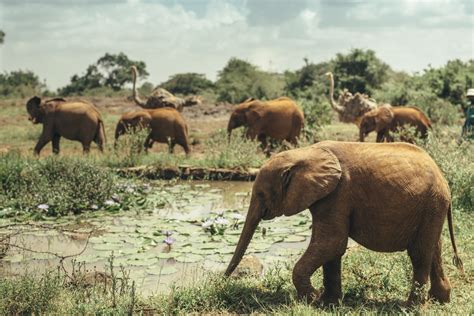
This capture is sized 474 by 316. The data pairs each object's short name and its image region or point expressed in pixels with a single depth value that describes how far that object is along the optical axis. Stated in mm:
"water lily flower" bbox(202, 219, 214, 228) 8022
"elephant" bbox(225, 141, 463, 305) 4977
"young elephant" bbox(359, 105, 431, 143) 14680
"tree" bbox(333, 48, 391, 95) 30891
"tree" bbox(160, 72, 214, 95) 39812
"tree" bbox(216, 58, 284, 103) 31500
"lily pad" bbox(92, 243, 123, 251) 7367
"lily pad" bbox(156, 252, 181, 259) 7059
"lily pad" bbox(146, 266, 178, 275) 6547
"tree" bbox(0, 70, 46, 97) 36275
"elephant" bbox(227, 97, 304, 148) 14273
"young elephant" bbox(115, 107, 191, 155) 13938
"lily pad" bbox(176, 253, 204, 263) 6993
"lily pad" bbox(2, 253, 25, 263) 6844
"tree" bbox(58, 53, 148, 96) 44506
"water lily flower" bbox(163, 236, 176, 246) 7142
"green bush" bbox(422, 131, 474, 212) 8727
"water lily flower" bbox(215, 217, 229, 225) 8038
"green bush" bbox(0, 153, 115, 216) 9117
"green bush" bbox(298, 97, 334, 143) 17516
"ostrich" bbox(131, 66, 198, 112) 17734
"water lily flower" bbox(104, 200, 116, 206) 9112
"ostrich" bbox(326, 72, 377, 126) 18266
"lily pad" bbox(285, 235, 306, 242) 7893
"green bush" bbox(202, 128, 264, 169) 12117
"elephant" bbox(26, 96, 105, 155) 13852
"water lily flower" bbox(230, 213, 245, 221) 8461
